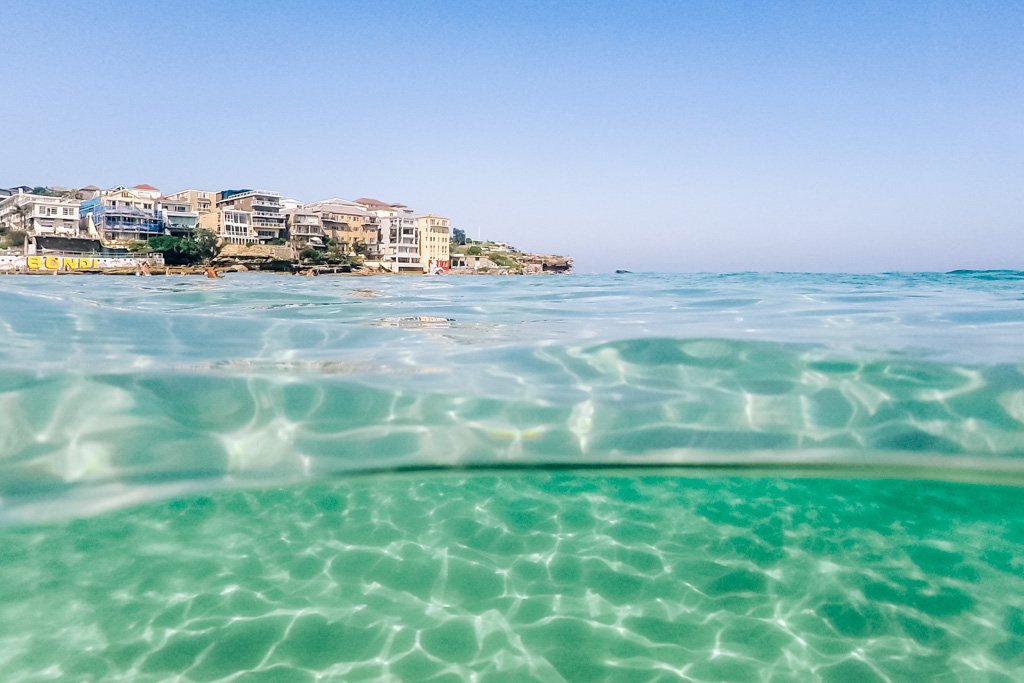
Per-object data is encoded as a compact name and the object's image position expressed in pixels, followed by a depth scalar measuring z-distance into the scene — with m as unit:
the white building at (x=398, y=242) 83.25
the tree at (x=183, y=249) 63.47
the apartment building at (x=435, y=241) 88.12
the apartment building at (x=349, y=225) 83.19
